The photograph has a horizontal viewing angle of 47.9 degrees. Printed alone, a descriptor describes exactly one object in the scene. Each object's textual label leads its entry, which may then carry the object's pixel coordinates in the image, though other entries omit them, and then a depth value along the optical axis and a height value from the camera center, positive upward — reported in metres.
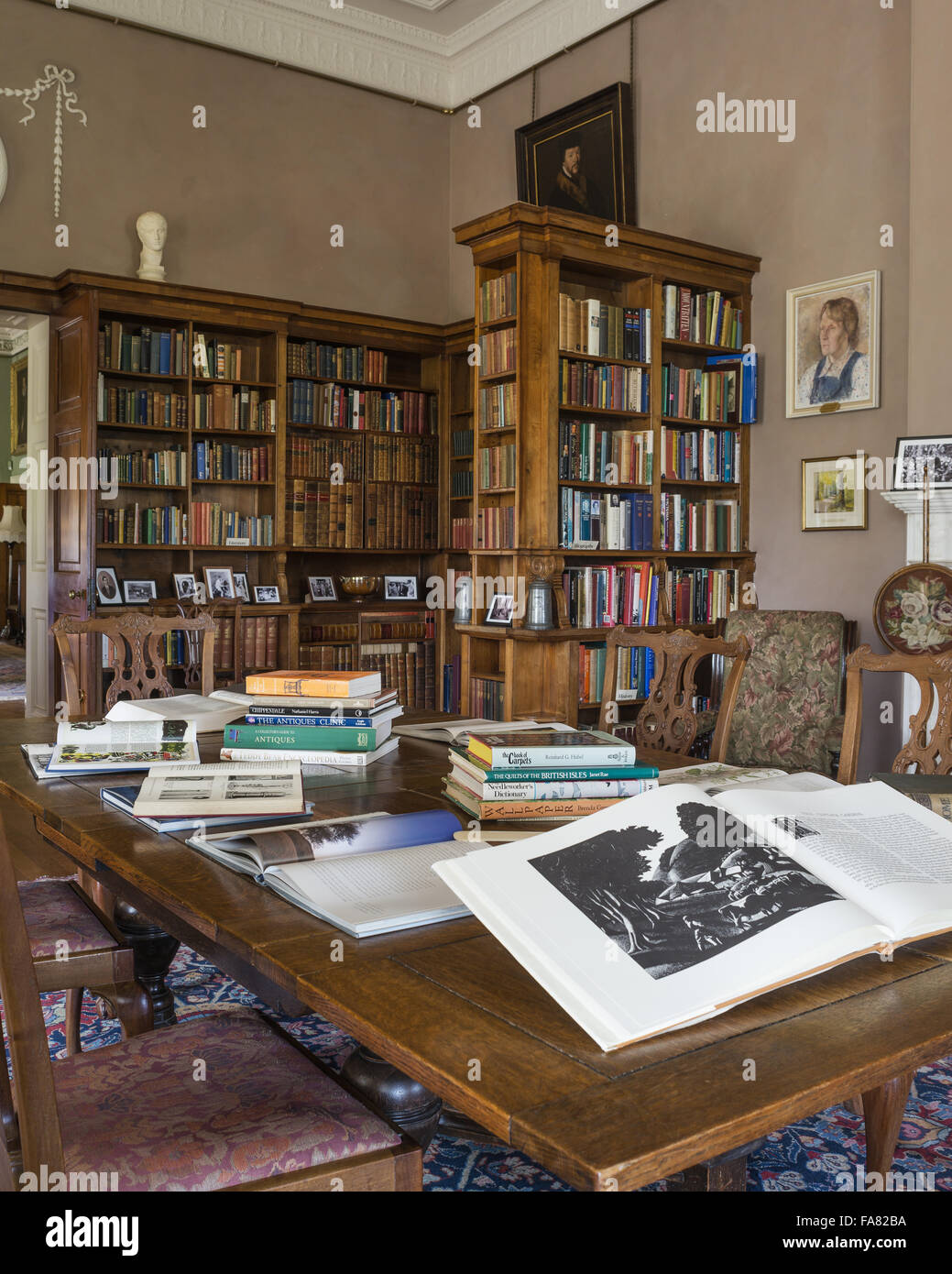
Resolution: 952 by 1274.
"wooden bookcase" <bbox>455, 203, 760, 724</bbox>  4.79 +0.87
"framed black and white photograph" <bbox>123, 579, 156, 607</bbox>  5.75 +0.06
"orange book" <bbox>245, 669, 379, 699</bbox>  2.04 -0.16
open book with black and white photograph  0.86 -0.27
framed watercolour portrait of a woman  4.70 +1.17
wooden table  0.70 -0.34
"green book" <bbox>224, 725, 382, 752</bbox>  1.96 -0.25
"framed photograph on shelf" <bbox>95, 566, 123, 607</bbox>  5.60 +0.08
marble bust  5.70 +1.92
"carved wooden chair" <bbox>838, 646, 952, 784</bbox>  2.21 -0.23
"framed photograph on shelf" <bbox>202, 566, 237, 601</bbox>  5.95 +0.11
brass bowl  6.57 +0.11
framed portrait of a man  5.82 +2.53
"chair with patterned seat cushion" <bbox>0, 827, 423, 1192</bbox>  1.01 -0.58
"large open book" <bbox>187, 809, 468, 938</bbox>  1.10 -0.30
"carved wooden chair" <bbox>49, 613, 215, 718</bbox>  3.16 -0.12
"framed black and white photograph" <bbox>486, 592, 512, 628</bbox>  4.96 -0.04
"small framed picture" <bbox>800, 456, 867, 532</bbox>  4.79 +0.50
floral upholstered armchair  4.23 -0.36
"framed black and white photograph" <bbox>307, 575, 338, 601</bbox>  6.57 +0.09
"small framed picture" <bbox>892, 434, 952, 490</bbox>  4.02 +0.54
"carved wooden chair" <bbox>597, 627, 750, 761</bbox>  2.72 -0.22
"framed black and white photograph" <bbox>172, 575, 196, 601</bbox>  5.87 +0.09
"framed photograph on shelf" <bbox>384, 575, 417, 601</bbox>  6.90 +0.10
